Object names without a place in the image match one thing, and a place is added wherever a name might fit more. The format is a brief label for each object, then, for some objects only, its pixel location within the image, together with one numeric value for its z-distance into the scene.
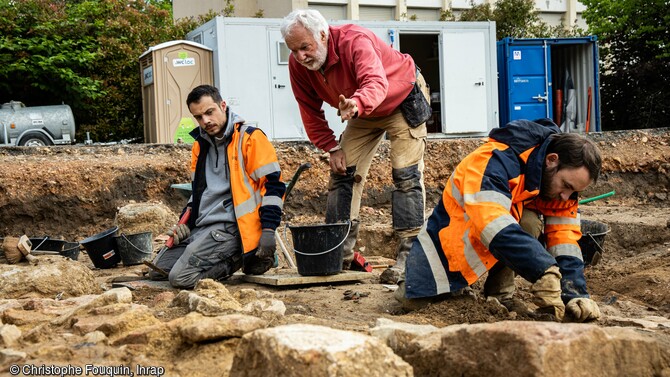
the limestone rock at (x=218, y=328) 2.75
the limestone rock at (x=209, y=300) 3.33
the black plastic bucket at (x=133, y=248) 6.67
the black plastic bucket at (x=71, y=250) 6.68
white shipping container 12.94
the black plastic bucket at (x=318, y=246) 5.00
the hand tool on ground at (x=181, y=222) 5.33
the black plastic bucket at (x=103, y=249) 6.51
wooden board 4.95
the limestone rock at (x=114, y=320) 2.98
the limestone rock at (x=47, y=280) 4.64
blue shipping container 14.95
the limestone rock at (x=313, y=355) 2.10
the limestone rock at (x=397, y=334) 2.74
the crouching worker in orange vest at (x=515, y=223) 3.51
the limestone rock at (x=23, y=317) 3.42
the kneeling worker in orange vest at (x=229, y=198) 5.07
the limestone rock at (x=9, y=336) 2.86
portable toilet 12.83
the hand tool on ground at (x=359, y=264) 5.58
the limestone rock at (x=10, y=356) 2.57
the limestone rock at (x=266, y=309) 3.31
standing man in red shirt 4.91
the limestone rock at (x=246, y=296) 4.07
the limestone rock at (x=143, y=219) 8.01
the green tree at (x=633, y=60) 16.47
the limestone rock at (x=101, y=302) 3.27
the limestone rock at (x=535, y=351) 2.34
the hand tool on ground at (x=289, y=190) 5.43
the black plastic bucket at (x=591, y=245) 5.73
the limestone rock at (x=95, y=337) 2.84
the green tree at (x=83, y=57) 13.55
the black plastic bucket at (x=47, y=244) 6.60
